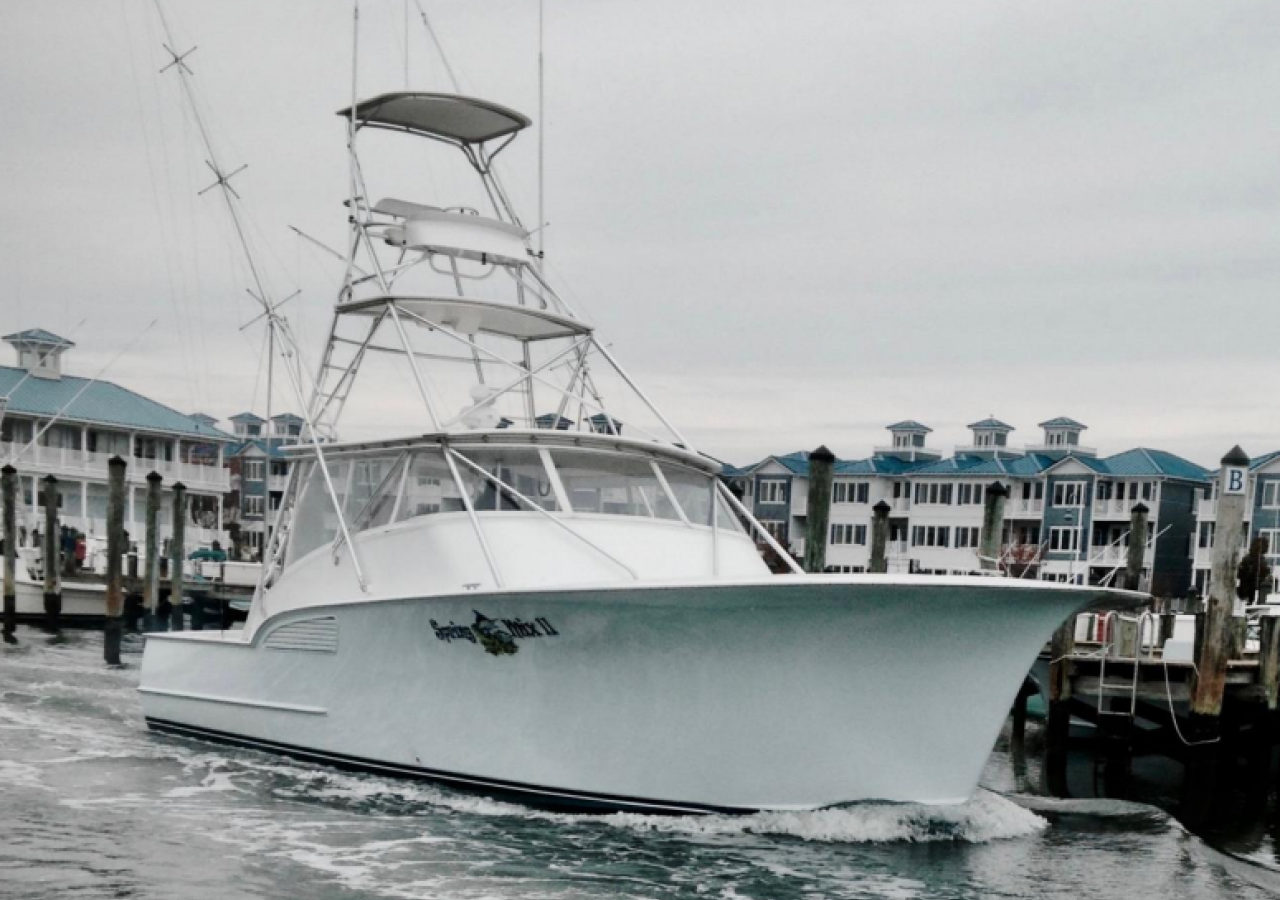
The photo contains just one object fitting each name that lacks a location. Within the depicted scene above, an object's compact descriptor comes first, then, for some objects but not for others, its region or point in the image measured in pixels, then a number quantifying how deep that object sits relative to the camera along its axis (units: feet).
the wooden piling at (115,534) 92.17
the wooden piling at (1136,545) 77.15
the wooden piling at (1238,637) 62.03
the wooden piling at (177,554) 100.32
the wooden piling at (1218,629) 58.08
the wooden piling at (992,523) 71.56
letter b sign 58.90
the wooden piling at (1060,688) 61.87
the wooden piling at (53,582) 106.11
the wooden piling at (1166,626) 64.18
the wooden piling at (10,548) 103.71
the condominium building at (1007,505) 204.23
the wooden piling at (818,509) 59.00
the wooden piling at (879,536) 74.74
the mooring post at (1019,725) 66.23
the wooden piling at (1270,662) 60.13
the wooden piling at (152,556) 100.63
